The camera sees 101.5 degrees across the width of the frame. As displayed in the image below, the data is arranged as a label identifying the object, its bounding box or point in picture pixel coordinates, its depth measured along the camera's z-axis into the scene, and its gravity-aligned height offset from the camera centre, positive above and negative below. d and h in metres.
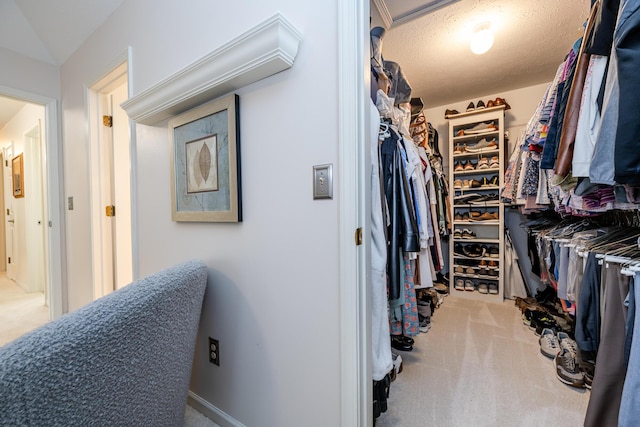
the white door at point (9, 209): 3.92 +0.03
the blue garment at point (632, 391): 0.80 -0.58
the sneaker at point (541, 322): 2.06 -0.94
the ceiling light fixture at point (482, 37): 1.82 +1.18
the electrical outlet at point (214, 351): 1.23 -0.68
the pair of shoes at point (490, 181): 2.88 +0.27
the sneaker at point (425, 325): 2.15 -0.99
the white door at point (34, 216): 3.20 -0.07
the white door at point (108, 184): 1.97 +0.20
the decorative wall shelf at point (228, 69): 0.87 +0.53
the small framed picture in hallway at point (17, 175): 3.49 +0.49
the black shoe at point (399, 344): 1.88 -1.00
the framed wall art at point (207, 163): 1.09 +0.21
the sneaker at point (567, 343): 1.67 -0.93
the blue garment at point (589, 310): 1.13 -0.46
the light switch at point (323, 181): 0.87 +0.09
